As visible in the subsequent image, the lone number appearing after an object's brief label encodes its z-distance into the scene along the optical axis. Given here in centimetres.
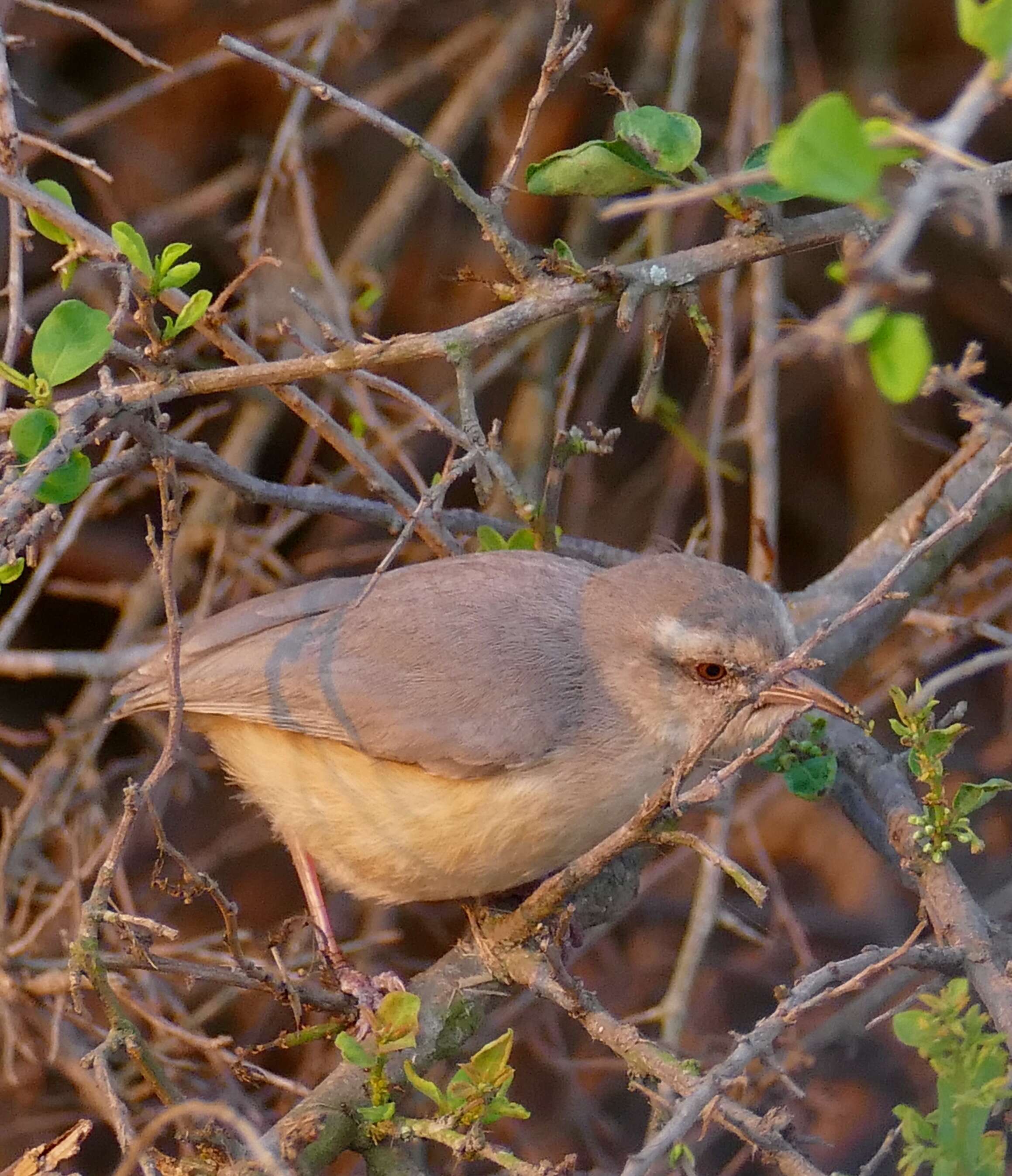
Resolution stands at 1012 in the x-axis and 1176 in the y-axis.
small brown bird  683
